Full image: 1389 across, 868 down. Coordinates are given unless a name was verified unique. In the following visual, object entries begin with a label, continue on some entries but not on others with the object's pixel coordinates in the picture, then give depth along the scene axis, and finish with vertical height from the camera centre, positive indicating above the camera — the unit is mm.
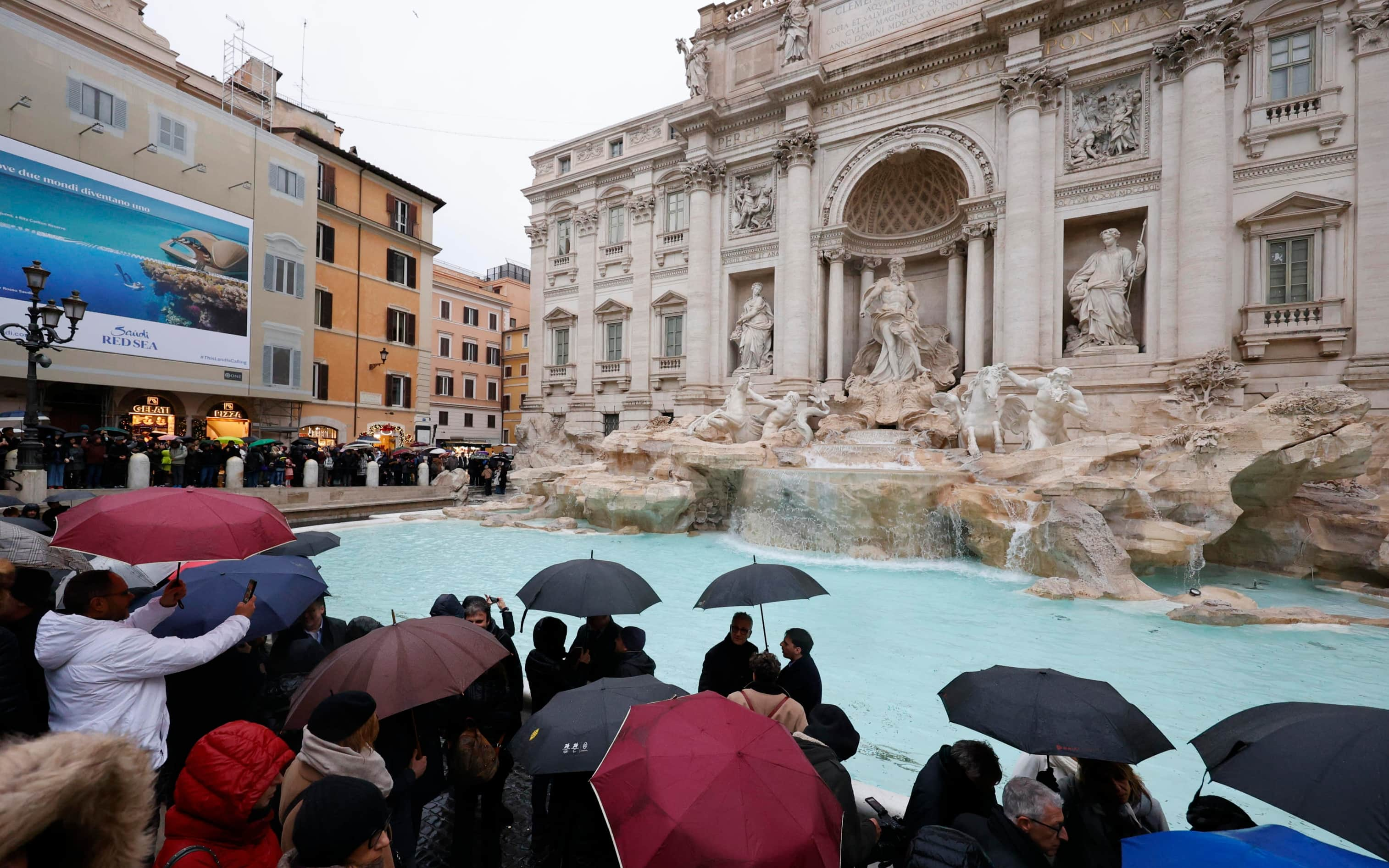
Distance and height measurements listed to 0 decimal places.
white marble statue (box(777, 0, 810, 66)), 19047 +12663
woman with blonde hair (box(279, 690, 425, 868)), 1883 -999
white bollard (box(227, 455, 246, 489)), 13641 -1012
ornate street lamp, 9016 +1364
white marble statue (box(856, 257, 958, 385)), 17312 +2964
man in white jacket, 2311 -926
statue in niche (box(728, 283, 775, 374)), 20531 +3507
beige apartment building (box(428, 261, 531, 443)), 35812 +4954
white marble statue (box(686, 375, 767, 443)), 14914 +353
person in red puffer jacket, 1654 -1023
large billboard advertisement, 15688 +4839
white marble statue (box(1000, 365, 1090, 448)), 11156 +618
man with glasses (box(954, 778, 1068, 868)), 1939 -1276
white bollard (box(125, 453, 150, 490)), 12234 -940
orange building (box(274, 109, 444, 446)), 23047 +5405
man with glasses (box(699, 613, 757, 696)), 3434 -1296
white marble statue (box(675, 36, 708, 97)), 21062 +12693
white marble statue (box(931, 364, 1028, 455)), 12500 +556
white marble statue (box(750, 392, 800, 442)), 15062 +540
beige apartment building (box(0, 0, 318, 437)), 16016 +5885
